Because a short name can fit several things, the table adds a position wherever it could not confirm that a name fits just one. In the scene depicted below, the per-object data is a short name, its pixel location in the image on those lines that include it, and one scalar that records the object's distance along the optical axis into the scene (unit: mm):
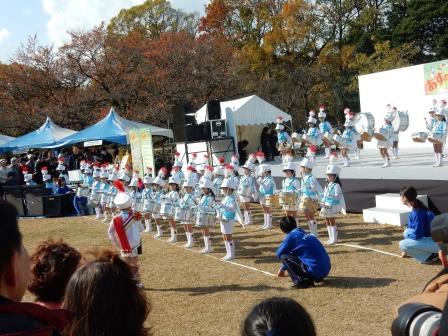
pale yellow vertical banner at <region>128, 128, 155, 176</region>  16703
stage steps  10430
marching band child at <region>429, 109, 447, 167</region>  13070
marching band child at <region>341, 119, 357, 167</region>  16156
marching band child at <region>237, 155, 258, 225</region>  12703
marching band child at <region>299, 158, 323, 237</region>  10008
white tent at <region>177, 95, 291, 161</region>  21188
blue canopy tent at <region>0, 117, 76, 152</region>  22078
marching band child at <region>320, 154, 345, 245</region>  9578
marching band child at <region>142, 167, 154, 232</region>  12379
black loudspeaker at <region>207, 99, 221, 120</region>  19734
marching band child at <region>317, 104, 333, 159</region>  17125
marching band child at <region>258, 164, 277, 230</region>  12172
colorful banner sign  18500
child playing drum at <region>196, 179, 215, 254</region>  9867
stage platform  10234
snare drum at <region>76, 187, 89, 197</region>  17047
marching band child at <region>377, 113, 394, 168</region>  14656
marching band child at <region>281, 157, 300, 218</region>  10395
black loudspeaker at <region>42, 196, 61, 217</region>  17625
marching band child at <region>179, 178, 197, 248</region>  10523
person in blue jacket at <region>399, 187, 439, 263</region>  7621
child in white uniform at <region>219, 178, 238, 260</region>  9414
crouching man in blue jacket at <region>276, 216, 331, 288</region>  6977
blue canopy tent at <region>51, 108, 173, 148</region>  20281
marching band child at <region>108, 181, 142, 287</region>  7578
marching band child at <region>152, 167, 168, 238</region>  12177
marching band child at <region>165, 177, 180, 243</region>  11297
